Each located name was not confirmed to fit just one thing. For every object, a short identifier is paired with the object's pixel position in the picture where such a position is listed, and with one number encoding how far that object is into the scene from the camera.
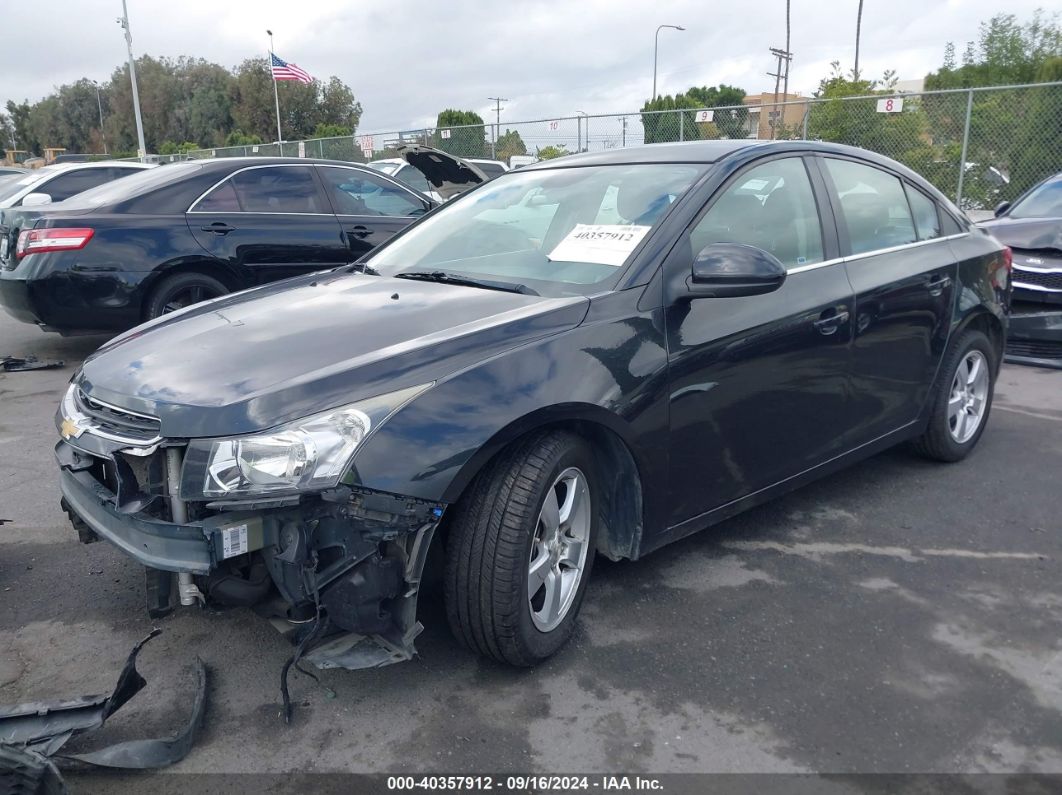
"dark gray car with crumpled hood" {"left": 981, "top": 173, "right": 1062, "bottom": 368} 6.99
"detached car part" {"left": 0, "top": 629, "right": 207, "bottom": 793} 2.37
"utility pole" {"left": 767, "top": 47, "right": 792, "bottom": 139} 47.75
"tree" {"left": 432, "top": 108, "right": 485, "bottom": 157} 20.72
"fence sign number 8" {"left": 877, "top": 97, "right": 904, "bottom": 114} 13.99
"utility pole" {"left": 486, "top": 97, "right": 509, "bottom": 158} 20.12
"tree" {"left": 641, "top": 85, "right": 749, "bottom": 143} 16.62
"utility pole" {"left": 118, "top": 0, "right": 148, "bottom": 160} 32.19
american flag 26.62
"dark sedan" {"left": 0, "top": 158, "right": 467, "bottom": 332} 6.46
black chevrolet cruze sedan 2.45
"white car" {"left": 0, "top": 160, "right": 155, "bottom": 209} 11.36
